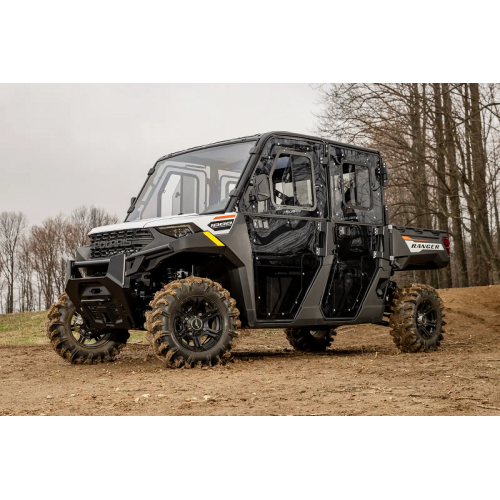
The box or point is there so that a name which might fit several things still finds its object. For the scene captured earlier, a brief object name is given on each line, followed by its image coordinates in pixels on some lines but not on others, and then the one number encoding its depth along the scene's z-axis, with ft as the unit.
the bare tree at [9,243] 97.14
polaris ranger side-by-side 26.81
